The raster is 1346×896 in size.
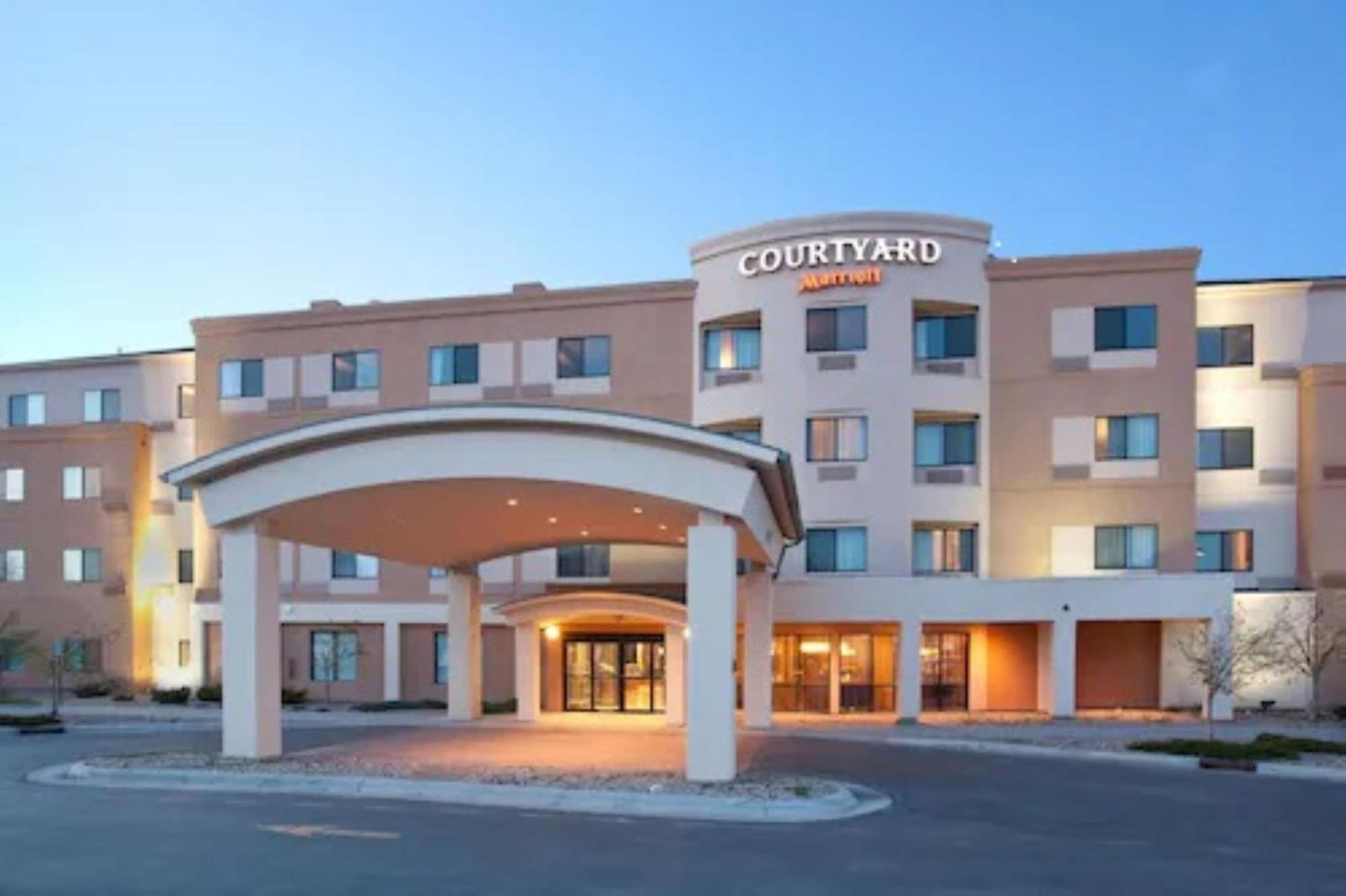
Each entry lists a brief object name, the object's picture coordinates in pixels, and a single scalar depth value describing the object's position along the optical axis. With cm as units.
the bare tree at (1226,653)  2575
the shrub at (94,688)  3694
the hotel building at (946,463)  3011
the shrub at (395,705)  3259
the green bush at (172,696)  3531
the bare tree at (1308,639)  2950
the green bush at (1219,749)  2070
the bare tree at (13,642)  3547
